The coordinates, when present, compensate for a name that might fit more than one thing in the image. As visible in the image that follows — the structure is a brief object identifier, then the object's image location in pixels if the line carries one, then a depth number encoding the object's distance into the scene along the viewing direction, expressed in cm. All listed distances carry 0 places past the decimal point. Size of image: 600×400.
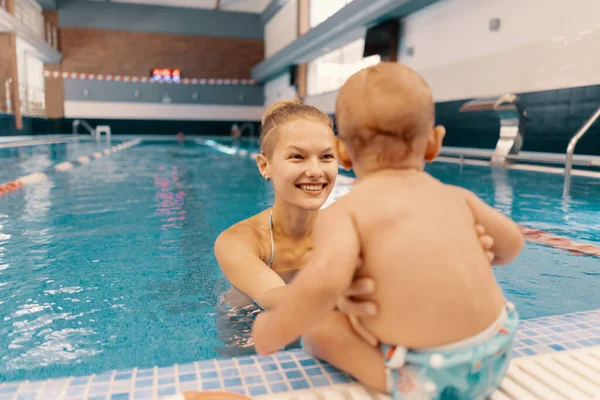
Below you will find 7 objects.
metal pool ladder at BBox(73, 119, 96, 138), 2462
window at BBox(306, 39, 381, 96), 1662
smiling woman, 200
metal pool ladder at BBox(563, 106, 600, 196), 633
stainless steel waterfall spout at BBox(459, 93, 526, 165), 870
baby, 101
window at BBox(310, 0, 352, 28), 1822
